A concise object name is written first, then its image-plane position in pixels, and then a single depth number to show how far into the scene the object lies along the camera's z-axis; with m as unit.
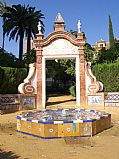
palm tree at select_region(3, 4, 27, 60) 20.83
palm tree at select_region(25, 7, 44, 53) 20.99
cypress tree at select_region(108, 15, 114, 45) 28.14
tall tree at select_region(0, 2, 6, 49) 23.83
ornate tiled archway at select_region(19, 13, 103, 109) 11.27
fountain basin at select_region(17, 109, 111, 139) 5.51
